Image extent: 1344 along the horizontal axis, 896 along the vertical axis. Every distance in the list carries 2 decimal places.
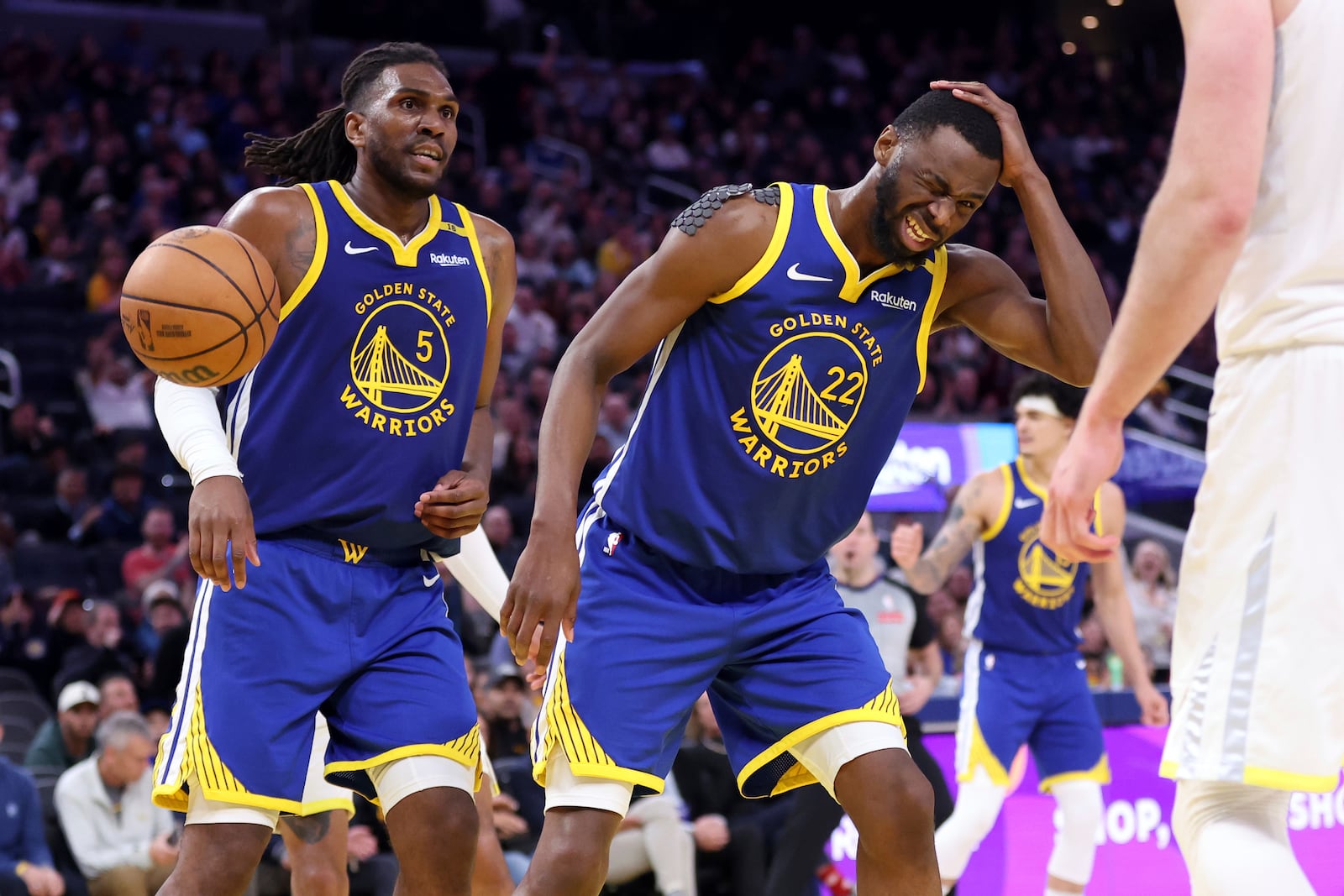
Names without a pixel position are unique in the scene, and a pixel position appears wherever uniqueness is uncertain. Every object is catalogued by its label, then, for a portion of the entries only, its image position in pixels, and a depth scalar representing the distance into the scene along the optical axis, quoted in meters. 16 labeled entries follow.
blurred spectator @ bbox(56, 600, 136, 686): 8.10
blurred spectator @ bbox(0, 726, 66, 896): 6.80
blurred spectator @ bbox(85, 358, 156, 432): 11.45
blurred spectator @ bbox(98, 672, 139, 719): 7.68
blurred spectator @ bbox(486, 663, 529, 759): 7.63
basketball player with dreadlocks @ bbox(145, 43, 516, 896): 3.42
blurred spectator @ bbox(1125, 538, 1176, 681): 12.16
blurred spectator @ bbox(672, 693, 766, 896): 7.16
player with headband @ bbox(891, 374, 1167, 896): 6.27
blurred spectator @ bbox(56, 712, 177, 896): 6.97
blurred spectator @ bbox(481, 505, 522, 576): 10.38
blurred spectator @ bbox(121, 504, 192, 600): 9.55
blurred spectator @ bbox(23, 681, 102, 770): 7.73
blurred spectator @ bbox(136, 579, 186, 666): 8.74
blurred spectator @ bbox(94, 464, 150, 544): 10.10
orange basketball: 3.39
